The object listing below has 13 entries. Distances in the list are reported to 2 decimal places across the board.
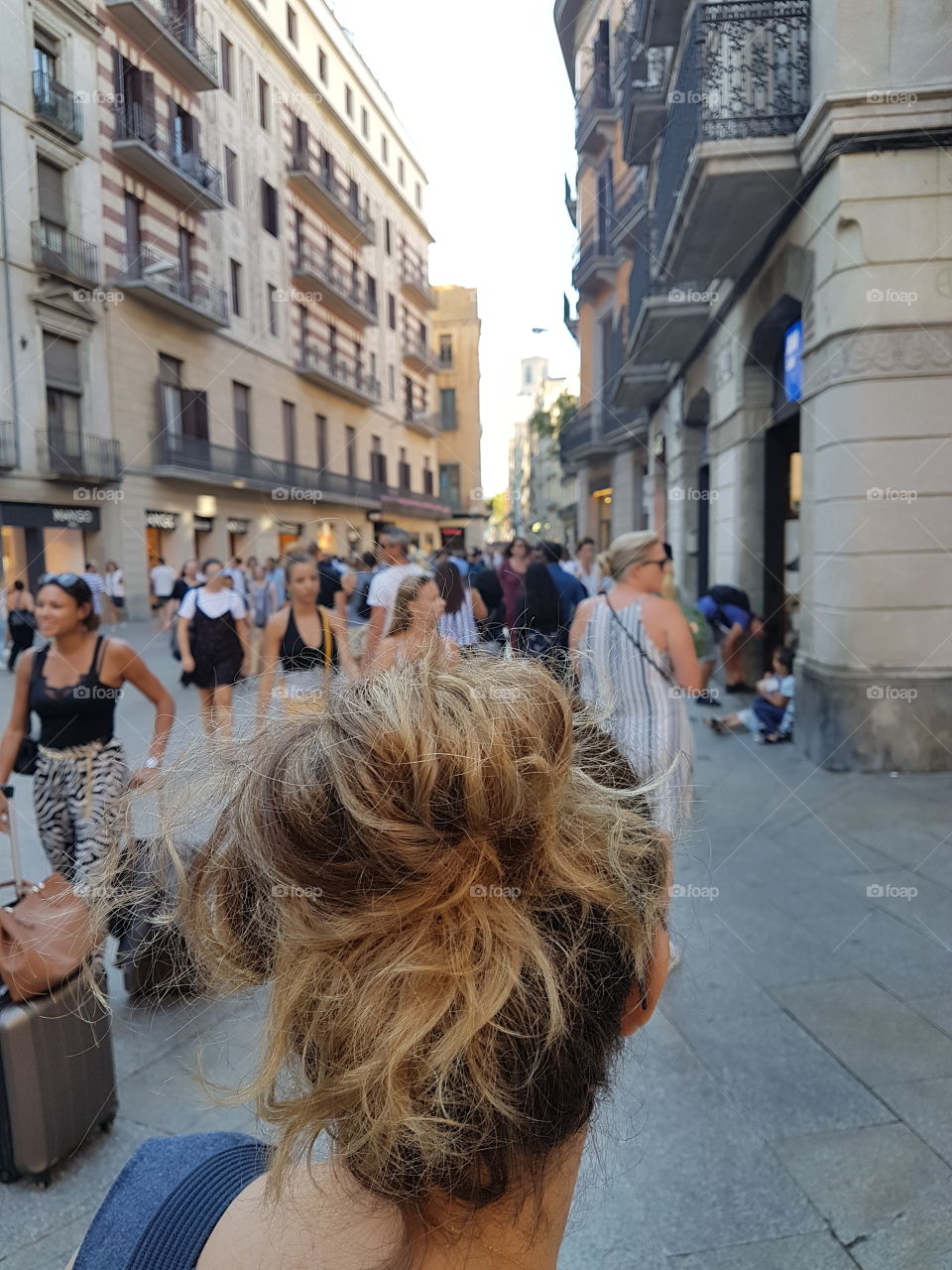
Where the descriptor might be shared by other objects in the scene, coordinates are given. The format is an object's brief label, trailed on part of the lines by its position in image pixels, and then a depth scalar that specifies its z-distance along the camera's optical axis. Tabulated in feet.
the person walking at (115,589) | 56.70
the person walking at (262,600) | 43.50
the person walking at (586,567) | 37.88
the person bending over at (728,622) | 28.43
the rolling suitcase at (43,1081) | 7.10
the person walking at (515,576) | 27.94
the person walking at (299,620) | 15.05
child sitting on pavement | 24.09
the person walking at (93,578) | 36.21
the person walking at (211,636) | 22.00
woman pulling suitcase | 10.04
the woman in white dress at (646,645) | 10.85
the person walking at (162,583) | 53.83
